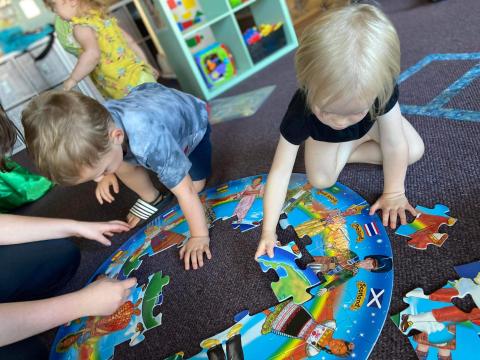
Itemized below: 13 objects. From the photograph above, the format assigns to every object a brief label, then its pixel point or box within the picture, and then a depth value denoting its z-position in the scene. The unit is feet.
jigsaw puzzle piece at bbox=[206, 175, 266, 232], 3.02
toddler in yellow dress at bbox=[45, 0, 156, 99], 4.65
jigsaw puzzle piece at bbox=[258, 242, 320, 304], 2.26
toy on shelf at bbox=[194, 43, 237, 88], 6.60
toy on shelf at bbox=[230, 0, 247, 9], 6.49
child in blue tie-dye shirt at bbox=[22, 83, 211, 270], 2.24
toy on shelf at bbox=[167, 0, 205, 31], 6.52
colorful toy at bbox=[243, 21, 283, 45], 6.72
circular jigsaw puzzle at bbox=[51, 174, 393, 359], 1.98
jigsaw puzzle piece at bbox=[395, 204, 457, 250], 2.25
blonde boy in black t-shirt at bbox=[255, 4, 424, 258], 1.77
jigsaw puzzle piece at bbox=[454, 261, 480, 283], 1.96
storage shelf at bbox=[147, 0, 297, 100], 6.25
